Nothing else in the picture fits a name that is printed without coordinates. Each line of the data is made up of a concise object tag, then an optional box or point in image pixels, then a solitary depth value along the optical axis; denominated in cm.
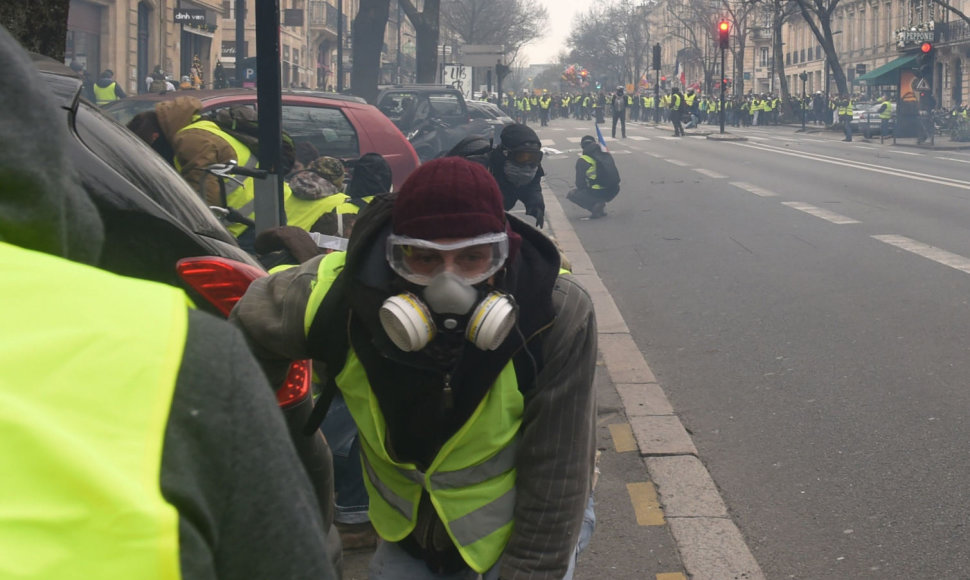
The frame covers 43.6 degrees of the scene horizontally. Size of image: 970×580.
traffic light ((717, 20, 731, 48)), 4006
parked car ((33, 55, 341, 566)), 316
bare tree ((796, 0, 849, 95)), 5672
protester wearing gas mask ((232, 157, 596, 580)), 246
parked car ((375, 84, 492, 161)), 1955
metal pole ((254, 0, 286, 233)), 553
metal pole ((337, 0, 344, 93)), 3475
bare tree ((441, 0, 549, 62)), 7044
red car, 922
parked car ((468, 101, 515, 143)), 2570
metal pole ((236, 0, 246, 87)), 2471
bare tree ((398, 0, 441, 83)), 3353
